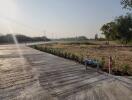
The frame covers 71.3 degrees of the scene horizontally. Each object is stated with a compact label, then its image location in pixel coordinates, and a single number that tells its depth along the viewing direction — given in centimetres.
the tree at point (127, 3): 591
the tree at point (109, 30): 2815
